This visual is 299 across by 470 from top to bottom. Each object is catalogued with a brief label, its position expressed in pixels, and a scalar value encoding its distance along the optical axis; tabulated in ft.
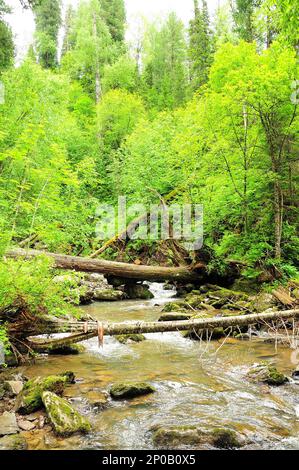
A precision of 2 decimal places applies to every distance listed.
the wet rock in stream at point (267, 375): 19.99
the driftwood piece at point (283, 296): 31.01
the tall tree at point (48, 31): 131.03
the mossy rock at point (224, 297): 37.29
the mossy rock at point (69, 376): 19.65
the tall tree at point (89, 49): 112.37
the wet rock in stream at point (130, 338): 28.45
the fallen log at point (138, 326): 21.03
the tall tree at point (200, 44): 96.73
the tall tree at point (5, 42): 38.45
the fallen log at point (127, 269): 41.88
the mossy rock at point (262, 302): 32.35
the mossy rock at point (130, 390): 18.31
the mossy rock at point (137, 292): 48.57
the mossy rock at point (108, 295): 46.47
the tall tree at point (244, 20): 84.74
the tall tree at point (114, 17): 134.82
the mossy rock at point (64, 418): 14.55
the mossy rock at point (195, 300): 38.30
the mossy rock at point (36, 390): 16.15
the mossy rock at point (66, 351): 24.72
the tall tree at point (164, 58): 117.39
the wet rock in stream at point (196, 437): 13.96
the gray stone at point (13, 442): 13.21
